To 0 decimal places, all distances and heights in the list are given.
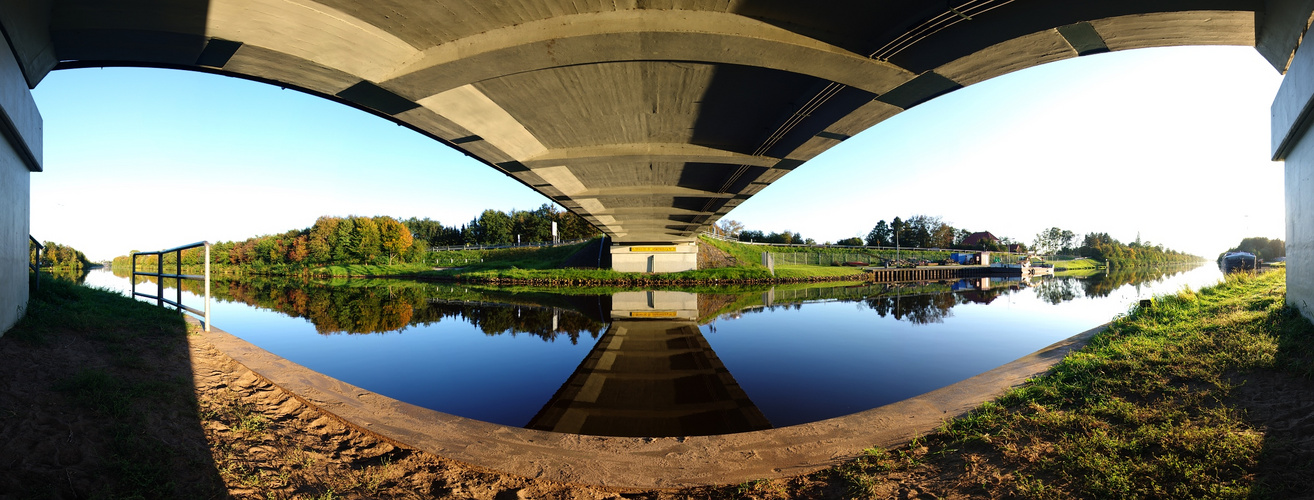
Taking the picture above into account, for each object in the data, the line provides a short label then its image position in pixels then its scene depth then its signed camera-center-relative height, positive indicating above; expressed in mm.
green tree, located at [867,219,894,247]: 95206 +4198
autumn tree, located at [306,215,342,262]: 59125 +2311
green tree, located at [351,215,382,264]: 55875 +2035
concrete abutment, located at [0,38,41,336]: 4547 +947
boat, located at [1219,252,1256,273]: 16109 -242
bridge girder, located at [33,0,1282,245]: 5121 +2715
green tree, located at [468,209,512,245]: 82375 +5127
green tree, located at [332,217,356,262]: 57219 +2186
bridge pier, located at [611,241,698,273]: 39781 -37
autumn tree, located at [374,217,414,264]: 57062 +2653
